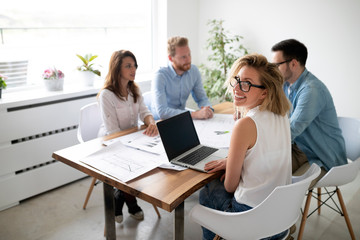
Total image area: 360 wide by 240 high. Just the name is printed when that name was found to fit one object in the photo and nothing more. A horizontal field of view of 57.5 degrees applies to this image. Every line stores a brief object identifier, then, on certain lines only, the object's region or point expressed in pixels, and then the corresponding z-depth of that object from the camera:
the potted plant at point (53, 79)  2.97
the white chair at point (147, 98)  3.09
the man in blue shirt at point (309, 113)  2.08
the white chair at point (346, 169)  1.90
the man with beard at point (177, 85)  2.66
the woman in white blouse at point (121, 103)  2.42
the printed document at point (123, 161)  1.63
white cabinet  2.66
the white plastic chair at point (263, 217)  1.41
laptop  1.73
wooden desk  1.44
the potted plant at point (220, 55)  4.02
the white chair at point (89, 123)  2.56
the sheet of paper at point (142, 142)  1.93
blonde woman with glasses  1.48
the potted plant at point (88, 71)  3.23
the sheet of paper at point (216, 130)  2.05
